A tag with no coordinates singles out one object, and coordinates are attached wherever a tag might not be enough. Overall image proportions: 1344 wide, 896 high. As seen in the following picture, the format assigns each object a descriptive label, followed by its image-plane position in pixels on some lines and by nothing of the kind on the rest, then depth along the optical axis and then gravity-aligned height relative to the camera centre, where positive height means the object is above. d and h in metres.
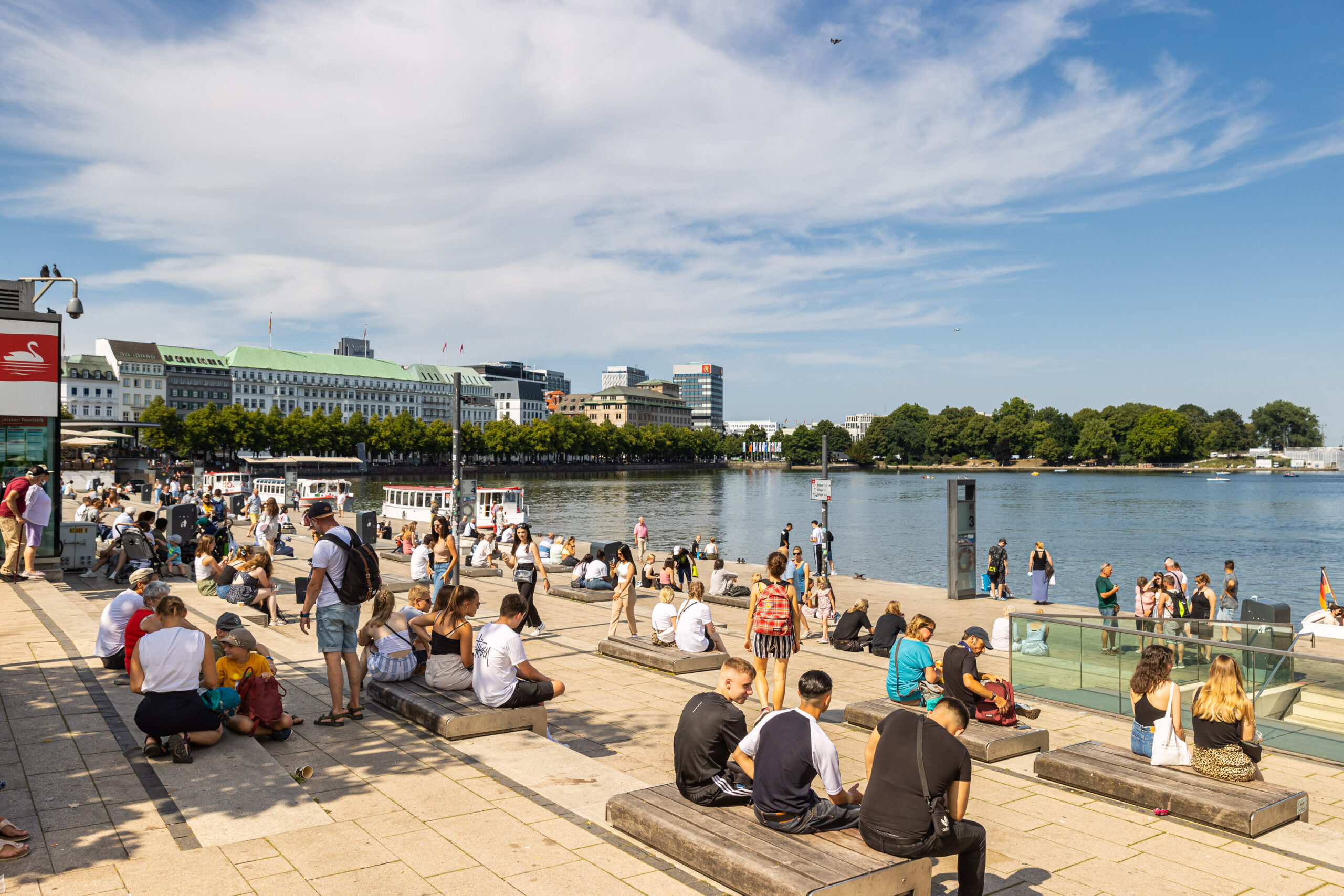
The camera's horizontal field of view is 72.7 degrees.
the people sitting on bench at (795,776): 5.02 -1.74
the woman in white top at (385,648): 8.73 -1.81
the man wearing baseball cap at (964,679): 8.55 -2.06
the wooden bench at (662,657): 11.20 -2.47
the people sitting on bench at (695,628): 11.39 -2.10
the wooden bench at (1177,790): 6.25 -2.41
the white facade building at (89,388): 132.50 +10.81
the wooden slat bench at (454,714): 7.49 -2.14
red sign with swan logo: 16.38 +1.90
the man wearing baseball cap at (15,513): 15.25 -0.89
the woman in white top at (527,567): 13.64 -1.80
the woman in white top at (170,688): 6.51 -1.63
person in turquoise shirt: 8.80 -2.02
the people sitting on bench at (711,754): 5.43 -1.76
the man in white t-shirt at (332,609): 7.64 -1.26
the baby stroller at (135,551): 16.36 -1.63
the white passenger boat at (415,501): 52.28 -2.46
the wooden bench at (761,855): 4.44 -2.05
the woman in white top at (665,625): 12.05 -2.17
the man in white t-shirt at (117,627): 9.48 -1.73
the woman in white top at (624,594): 13.77 -2.03
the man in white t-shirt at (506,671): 7.69 -1.78
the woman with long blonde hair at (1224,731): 6.75 -2.04
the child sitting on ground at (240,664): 7.34 -1.64
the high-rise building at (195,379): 147.88 +13.69
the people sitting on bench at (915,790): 4.69 -1.73
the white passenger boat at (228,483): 61.19 -1.56
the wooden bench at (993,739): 8.02 -2.50
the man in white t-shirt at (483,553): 24.17 -2.45
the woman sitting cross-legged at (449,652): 8.13 -1.71
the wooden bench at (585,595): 18.44 -2.74
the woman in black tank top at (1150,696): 7.38 -1.93
